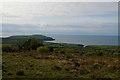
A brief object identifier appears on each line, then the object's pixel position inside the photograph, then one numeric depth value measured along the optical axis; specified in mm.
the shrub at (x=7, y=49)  19327
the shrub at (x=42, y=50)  18212
